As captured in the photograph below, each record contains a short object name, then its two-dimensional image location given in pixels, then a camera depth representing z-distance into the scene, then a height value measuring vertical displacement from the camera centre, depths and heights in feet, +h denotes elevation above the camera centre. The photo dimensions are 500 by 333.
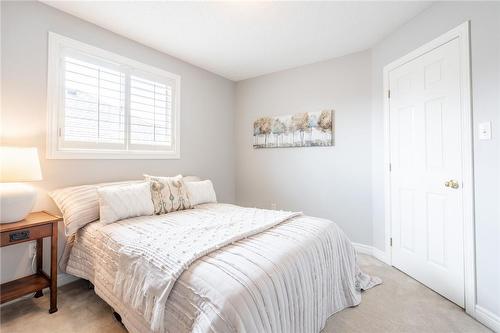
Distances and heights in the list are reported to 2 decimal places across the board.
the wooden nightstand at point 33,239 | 5.29 -1.66
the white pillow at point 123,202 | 6.43 -0.95
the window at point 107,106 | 7.19 +2.29
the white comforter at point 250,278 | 3.42 -1.97
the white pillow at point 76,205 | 6.33 -1.00
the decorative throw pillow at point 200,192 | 8.68 -0.87
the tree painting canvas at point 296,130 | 10.43 +1.93
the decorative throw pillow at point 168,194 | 7.55 -0.83
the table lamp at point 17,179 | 5.32 -0.23
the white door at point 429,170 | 6.31 +0.01
